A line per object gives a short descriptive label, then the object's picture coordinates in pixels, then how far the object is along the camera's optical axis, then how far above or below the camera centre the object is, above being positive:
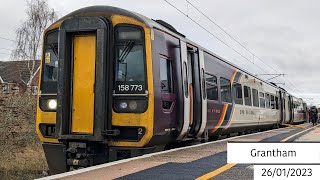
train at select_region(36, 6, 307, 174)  7.43 +0.59
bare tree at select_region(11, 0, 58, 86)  39.38 +9.21
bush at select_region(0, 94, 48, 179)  13.35 -0.84
